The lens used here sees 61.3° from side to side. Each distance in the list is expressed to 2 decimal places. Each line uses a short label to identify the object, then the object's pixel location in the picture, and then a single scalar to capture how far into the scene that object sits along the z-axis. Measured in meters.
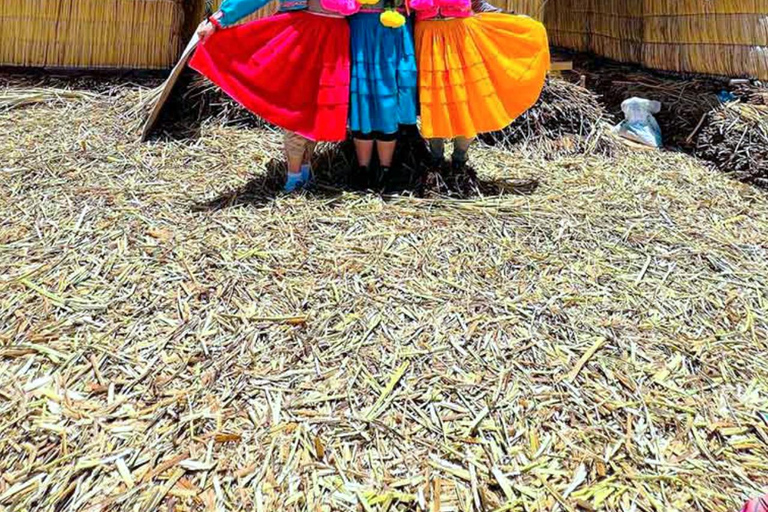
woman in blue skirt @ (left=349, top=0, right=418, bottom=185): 2.83
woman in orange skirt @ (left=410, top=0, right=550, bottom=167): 2.87
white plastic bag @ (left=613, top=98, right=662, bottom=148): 4.27
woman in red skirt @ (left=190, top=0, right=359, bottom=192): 2.79
